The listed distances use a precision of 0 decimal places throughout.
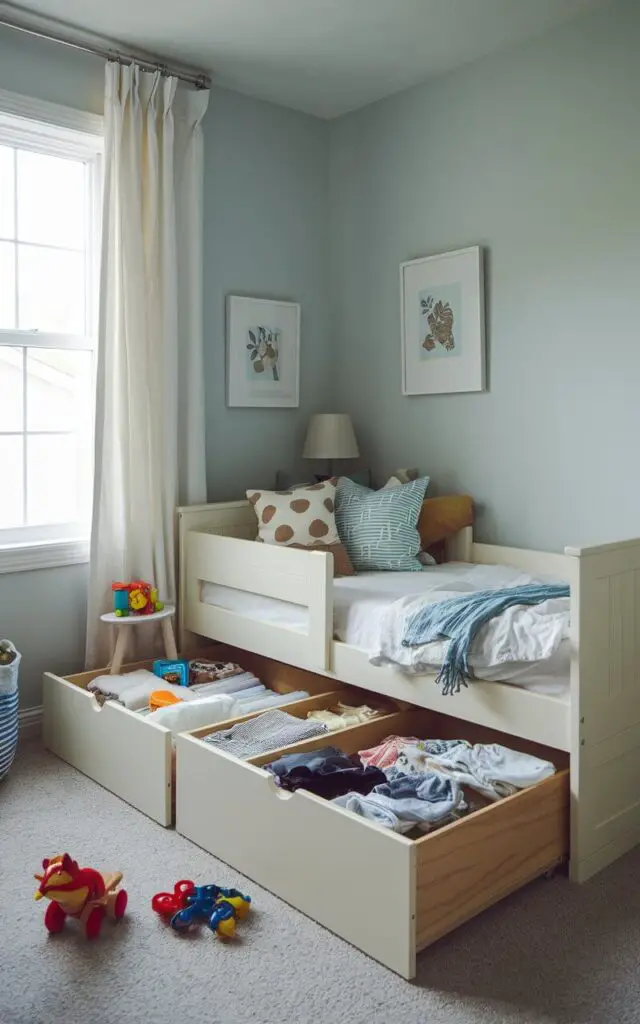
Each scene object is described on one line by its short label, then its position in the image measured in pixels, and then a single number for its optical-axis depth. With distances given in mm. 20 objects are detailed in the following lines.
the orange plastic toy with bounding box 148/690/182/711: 2654
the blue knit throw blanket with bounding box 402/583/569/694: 2156
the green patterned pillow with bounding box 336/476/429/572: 3084
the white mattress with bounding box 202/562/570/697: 2117
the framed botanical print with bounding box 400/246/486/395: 3264
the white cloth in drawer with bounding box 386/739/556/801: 2021
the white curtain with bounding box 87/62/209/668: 3076
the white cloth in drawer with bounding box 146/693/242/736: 2467
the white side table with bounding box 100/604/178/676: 2920
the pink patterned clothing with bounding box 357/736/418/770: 2250
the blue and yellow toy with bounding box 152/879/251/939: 1828
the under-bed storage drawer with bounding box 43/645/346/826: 2336
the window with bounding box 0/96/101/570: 3023
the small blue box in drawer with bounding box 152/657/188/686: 2934
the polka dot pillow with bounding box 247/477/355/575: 3053
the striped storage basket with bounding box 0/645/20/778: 2580
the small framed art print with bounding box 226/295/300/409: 3531
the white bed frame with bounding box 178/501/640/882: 2037
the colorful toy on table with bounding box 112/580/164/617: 2969
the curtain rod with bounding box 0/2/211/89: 2826
